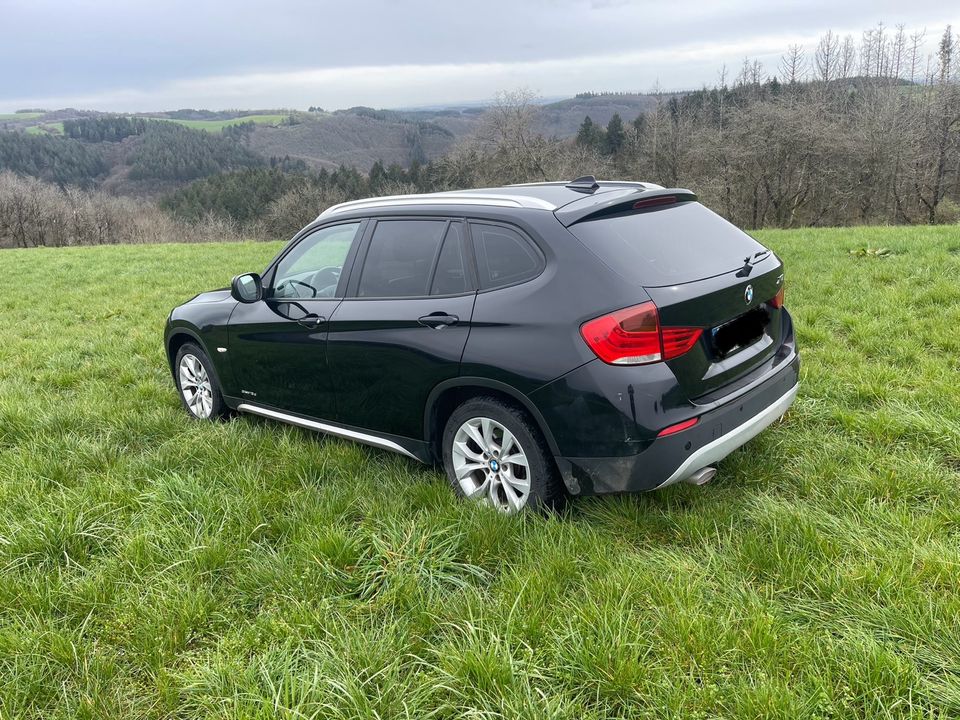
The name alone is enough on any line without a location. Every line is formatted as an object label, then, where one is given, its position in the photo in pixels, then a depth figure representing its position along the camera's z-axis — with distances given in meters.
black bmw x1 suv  2.89
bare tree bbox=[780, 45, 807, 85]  48.56
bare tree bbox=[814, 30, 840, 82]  48.97
